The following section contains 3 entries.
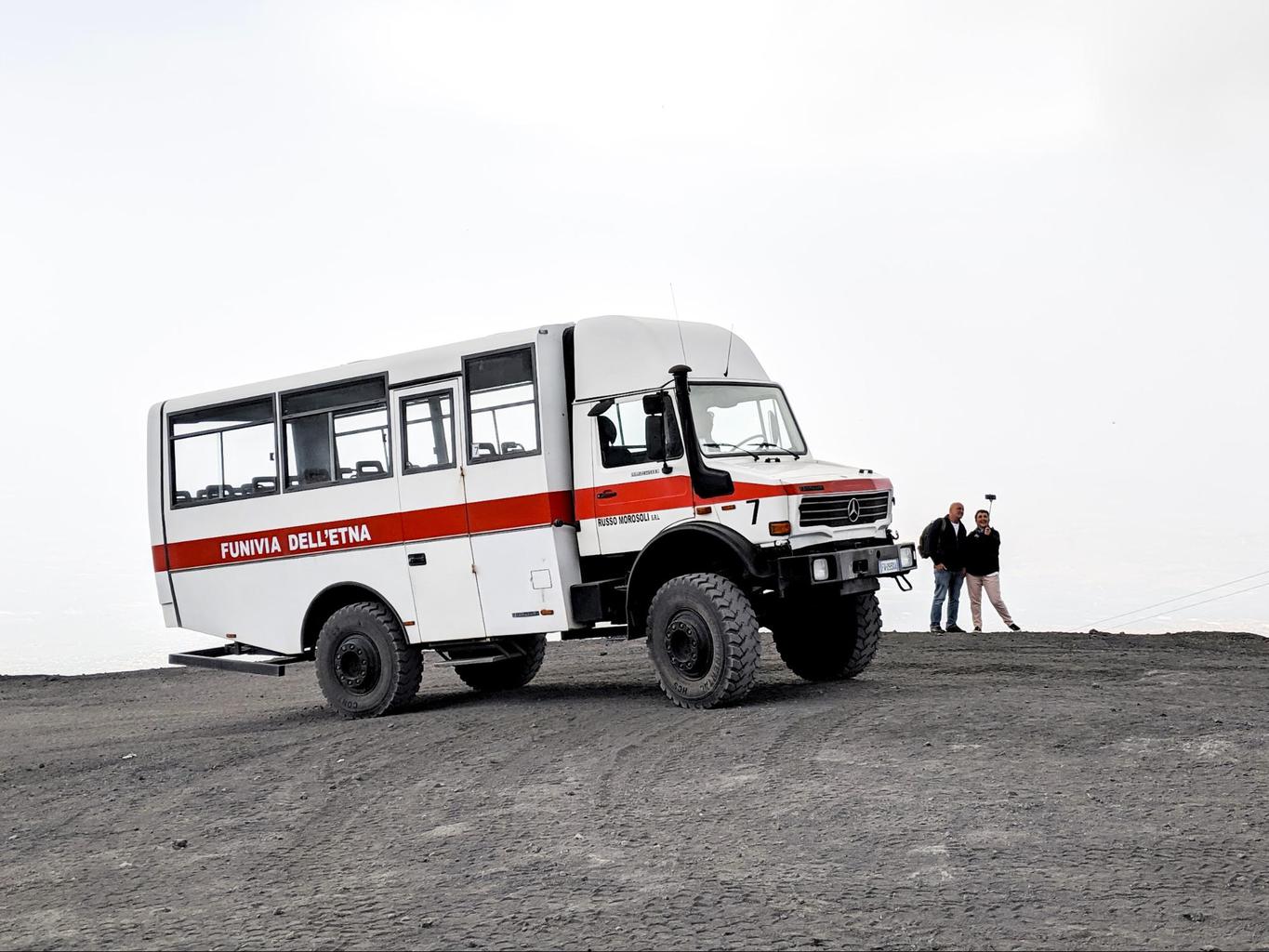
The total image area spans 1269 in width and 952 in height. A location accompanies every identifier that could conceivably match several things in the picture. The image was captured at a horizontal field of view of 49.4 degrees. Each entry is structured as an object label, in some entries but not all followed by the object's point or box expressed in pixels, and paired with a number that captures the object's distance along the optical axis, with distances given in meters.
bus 12.48
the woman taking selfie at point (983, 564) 20.56
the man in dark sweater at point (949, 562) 20.70
